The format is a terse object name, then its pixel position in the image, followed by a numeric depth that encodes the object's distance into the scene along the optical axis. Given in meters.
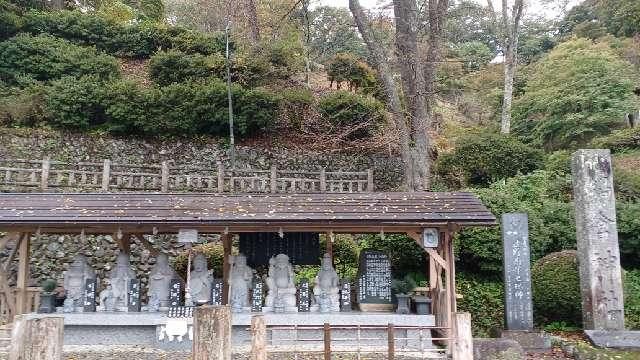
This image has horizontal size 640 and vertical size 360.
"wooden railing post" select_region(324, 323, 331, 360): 8.21
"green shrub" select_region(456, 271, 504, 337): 13.19
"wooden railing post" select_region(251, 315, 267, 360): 5.85
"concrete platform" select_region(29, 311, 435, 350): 10.38
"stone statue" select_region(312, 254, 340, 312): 11.18
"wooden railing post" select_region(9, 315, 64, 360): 4.45
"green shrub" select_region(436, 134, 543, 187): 18.66
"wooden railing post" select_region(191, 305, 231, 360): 4.72
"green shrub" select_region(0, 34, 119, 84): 22.94
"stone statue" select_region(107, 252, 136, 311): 11.19
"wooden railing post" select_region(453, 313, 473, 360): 6.47
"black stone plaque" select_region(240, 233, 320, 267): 11.98
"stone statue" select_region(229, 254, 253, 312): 11.12
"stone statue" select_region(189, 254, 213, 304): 11.13
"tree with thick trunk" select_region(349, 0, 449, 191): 16.59
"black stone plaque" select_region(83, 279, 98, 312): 11.09
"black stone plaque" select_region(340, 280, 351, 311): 11.27
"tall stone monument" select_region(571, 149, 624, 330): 11.05
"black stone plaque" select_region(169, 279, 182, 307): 10.99
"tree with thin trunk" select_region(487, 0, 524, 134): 21.58
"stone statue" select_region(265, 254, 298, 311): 11.16
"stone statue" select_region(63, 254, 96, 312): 11.12
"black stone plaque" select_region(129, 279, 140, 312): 11.08
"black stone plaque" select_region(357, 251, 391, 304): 11.29
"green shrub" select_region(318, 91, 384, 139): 21.84
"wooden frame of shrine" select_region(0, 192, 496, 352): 10.09
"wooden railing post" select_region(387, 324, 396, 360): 8.19
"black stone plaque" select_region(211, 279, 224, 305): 11.04
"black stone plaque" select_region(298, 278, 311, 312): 11.13
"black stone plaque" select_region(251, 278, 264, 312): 11.12
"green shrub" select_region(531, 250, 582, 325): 12.13
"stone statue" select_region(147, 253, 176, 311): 11.15
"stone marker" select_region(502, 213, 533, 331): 11.01
